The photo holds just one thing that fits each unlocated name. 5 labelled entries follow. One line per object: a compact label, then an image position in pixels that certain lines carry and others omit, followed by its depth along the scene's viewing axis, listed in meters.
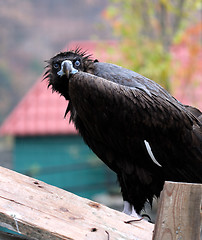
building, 20.73
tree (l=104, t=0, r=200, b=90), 16.66
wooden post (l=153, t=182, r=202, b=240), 3.66
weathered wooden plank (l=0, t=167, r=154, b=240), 3.90
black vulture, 6.77
